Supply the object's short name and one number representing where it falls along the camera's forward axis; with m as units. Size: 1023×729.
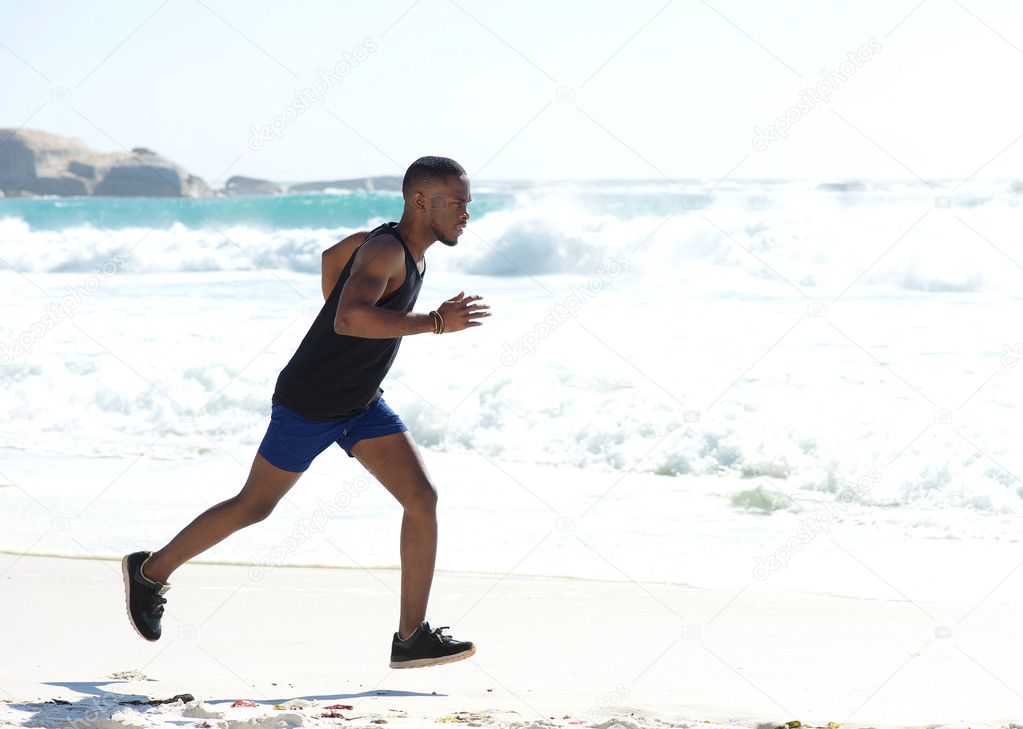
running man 6.14
